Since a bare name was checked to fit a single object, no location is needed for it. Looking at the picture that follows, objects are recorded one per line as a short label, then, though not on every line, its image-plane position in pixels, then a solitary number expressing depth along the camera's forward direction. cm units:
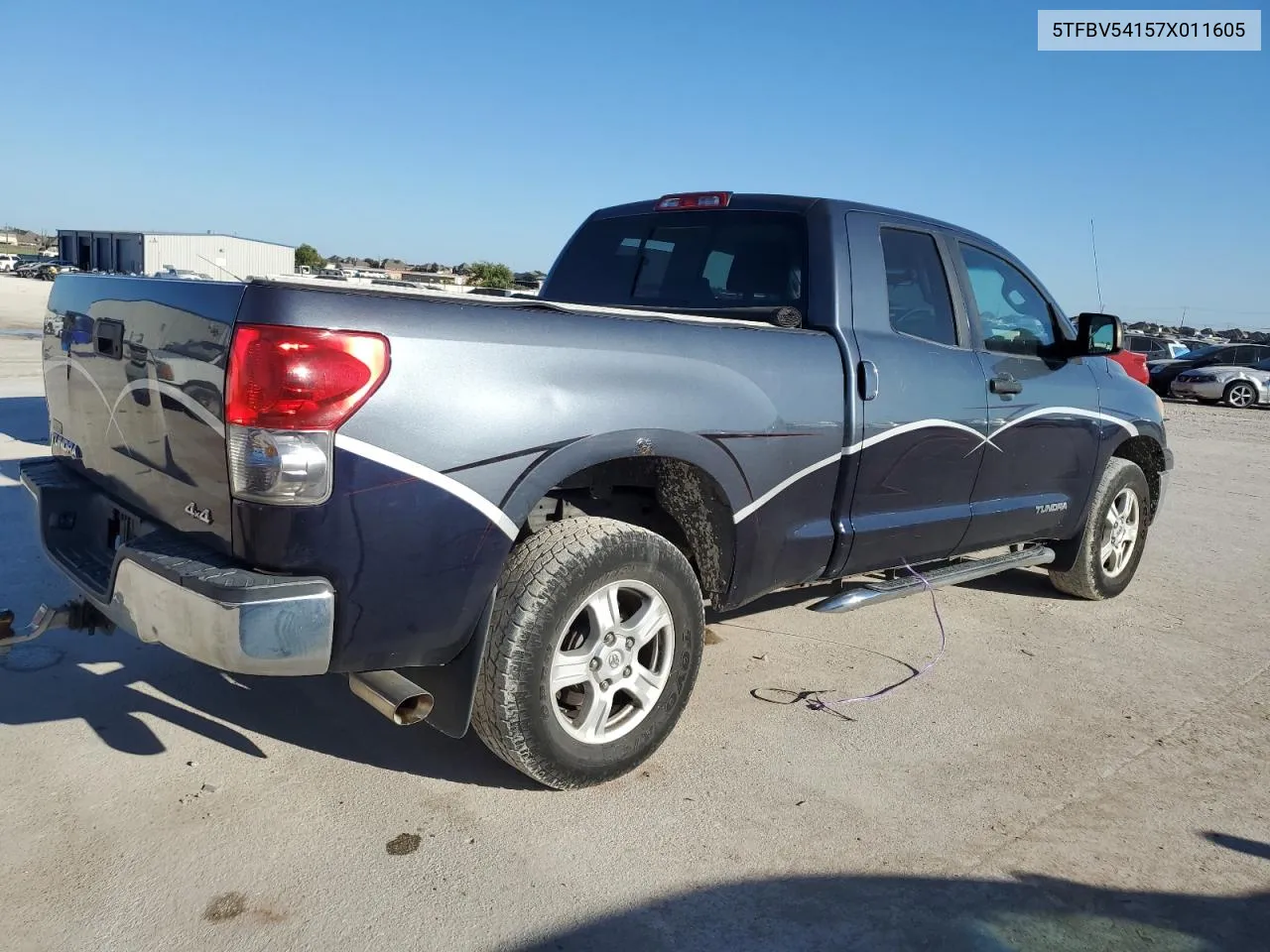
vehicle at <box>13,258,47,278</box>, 6470
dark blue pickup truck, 257
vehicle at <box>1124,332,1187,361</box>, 2605
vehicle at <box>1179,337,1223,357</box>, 2803
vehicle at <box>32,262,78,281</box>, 6200
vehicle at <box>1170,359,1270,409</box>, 2172
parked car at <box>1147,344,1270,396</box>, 2330
